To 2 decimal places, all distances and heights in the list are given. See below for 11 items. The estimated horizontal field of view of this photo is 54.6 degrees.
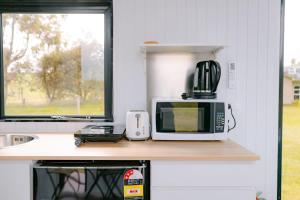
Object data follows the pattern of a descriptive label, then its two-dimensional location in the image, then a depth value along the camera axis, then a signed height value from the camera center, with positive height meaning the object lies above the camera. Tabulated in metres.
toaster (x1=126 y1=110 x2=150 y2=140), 2.05 -0.26
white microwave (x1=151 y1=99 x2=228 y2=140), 2.01 -0.21
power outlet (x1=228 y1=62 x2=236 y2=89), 2.35 +0.11
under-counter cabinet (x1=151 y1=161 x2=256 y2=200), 1.66 -0.53
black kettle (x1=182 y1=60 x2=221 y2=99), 2.04 +0.06
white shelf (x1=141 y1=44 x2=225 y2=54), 2.08 +0.31
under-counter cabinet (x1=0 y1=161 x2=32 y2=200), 1.65 -0.52
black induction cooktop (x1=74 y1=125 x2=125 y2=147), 1.92 -0.31
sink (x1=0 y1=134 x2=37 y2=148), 2.28 -0.40
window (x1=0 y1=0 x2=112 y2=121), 2.47 +0.19
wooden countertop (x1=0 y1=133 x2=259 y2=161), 1.63 -0.37
